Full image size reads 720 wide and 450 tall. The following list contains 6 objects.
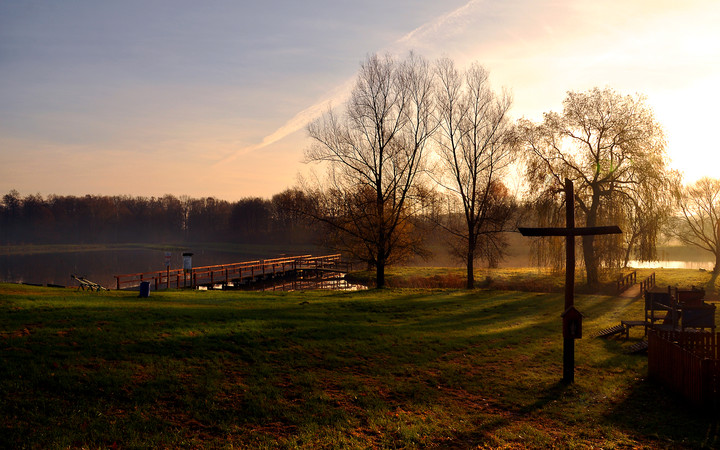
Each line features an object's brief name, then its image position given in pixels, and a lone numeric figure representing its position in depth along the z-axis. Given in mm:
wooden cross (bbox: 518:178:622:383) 11008
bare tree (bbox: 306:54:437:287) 28688
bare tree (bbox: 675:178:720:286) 44875
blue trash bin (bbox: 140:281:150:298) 18406
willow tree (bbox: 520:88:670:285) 27828
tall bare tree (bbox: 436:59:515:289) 30484
